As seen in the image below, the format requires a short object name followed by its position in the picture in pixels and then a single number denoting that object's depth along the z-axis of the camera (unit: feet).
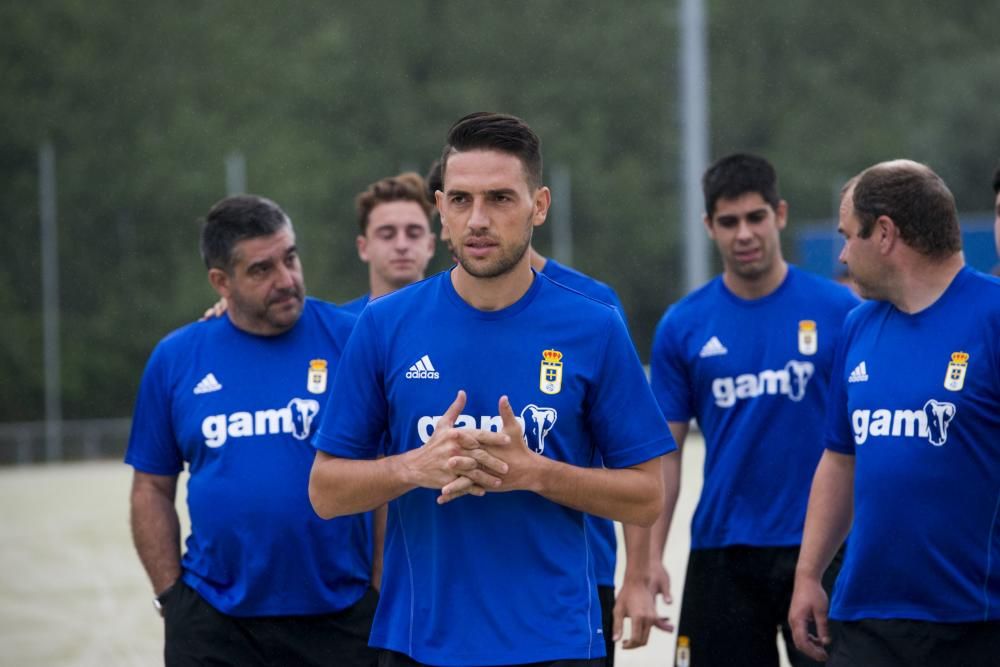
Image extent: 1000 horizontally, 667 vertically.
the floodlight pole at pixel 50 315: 197.67
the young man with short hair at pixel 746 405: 42.01
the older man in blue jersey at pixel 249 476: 36.42
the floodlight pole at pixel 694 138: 158.81
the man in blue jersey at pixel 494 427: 26.84
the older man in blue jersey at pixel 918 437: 30.83
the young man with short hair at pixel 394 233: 45.75
